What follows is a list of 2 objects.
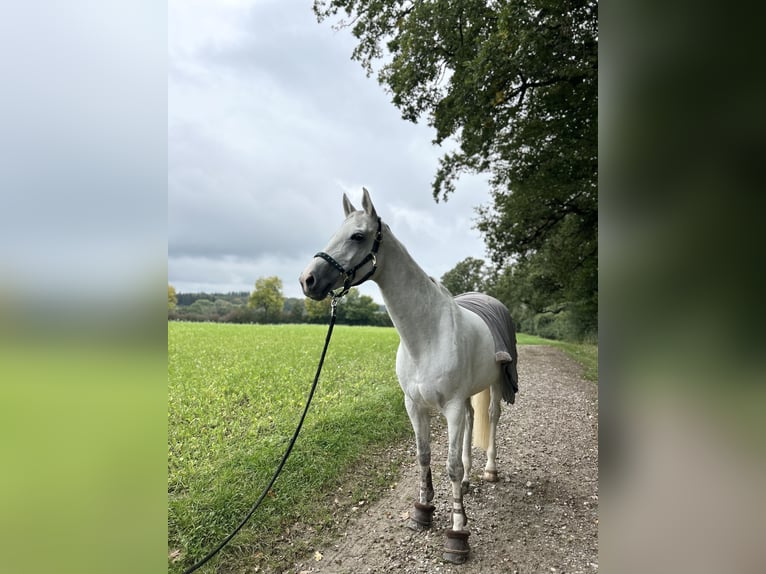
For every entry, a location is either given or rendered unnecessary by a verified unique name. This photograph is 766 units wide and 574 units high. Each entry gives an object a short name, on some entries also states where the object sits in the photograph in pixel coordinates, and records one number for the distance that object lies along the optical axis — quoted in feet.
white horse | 8.20
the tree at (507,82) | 17.13
